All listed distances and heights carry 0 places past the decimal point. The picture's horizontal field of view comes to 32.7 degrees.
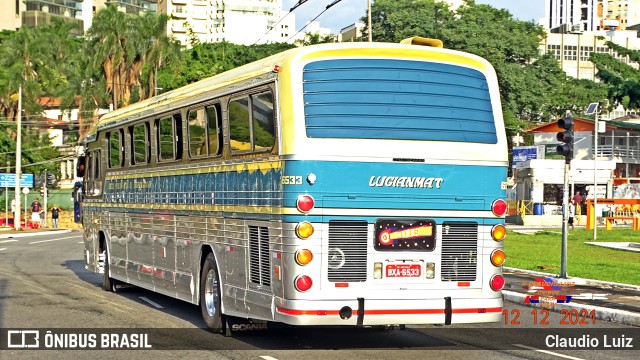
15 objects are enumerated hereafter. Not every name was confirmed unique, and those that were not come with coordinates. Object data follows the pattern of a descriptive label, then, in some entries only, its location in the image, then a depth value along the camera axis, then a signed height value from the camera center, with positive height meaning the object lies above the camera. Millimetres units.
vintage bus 11961 -219
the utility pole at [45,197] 66238 -1953
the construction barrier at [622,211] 54344 -2306
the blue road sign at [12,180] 74188 -1058
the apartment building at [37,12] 154750 +22343
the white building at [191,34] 120250 +15039
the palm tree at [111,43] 86750 +9810
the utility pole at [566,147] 22438 +478
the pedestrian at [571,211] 56378 -2128
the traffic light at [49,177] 67500 -736
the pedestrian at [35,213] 66125 -2940
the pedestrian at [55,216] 66750 -3121
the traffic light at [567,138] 22469 +668
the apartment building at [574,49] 149000 +16636
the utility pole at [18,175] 61250 -576
